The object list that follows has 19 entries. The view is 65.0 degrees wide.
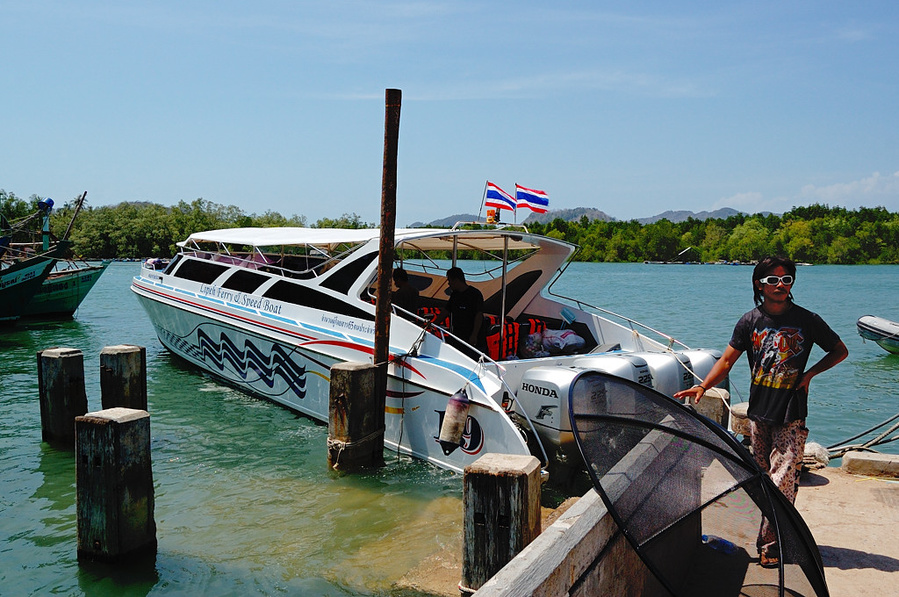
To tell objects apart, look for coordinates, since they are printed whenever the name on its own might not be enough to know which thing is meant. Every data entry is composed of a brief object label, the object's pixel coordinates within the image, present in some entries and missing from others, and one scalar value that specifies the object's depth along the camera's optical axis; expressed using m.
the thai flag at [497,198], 8.92
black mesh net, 3.35
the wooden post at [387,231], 7.44
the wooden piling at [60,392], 8.21
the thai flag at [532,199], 9.11
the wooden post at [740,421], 7.50
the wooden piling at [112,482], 5.20
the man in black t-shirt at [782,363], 4.21
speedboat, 6.60
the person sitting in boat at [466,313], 8.39
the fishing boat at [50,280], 23.52
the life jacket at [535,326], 9.27
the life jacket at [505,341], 8.55
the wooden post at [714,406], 7.77
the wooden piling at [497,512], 4.34
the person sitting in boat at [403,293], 8.80
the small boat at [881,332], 19.73
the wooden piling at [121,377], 8.52
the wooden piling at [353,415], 7.19
